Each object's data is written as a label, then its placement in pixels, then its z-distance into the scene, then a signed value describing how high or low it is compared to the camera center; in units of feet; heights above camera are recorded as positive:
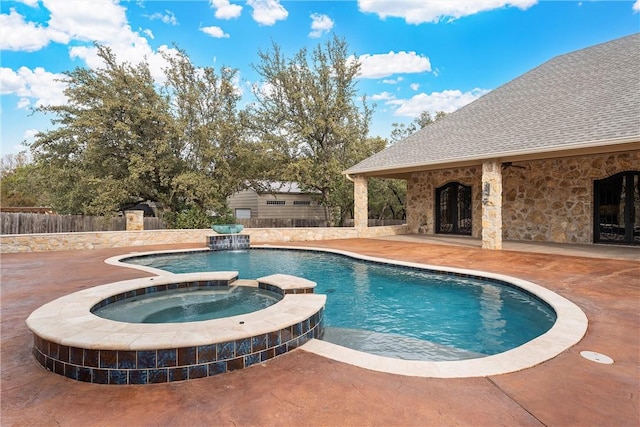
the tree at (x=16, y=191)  99.83 +5.59
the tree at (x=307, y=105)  57.41 +17.25
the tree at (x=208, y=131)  51.03 +11.76
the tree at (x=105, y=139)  45.70 +9.50
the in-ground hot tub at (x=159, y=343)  9.96 -3.90
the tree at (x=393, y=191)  68.88 +4.05
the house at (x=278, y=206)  77.30 +1.19
